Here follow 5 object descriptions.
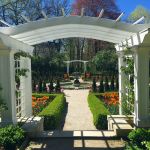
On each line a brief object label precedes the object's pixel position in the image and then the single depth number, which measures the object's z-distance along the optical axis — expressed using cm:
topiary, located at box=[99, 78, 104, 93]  974
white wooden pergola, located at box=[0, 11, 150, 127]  356
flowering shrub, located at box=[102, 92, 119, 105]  627
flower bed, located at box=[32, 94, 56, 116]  603
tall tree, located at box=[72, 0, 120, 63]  1671
